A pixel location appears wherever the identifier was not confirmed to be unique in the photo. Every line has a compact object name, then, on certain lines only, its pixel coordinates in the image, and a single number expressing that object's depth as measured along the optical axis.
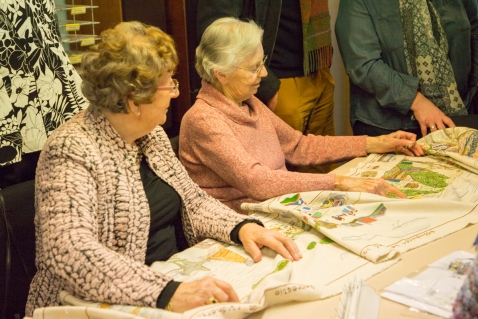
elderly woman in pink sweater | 2.17
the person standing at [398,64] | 2.96
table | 1.41
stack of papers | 1.40
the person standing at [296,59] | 2.95
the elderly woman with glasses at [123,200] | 1.46
